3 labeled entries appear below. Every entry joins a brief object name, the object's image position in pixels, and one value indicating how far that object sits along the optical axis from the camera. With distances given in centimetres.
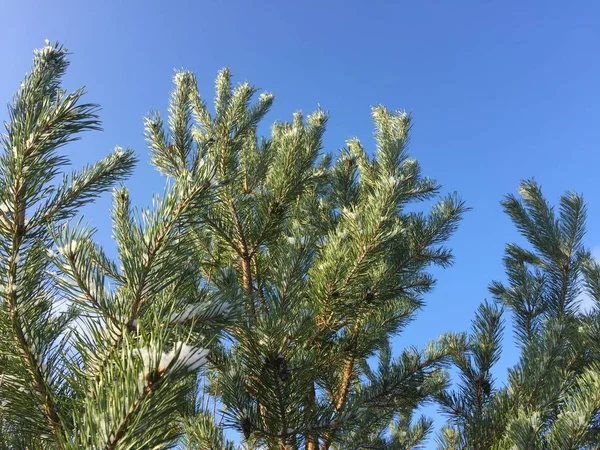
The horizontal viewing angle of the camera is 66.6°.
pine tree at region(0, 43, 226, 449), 108
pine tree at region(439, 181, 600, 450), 180
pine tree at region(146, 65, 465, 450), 197
